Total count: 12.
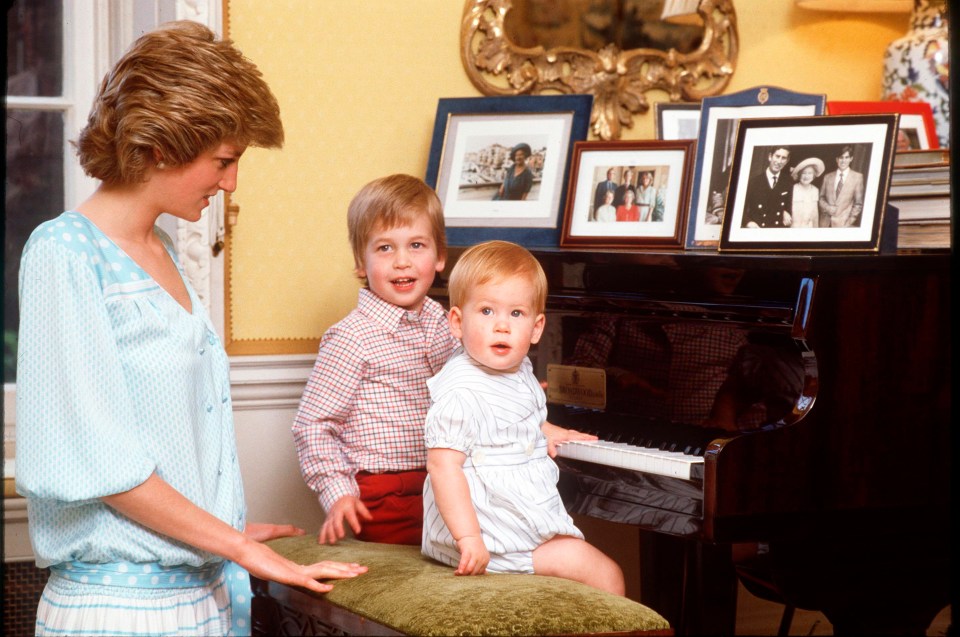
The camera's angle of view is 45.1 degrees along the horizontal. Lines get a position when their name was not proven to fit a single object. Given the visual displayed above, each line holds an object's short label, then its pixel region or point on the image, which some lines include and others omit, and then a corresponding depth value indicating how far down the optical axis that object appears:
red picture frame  3.26
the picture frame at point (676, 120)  3.36
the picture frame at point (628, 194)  2.91
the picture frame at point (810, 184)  2.52
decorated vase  3.35
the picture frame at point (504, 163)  3.11
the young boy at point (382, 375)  2.52
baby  2.16
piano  2.33
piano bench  1.91
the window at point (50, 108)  3.04
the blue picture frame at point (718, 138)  2.88
